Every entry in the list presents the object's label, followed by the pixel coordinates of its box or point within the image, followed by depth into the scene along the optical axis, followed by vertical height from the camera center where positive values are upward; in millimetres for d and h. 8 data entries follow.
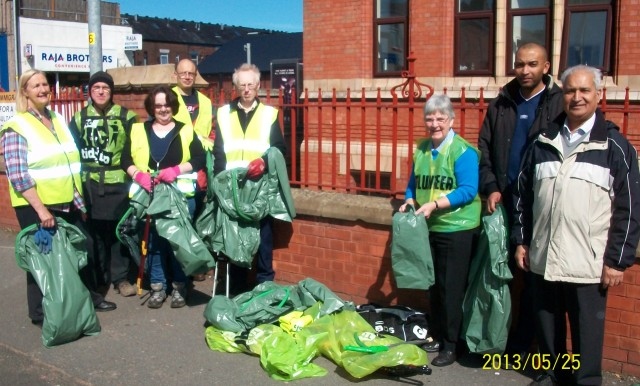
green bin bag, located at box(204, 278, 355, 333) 5043 -1333
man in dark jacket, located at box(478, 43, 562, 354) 4273 -49
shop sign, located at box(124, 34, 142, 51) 28991 +3246
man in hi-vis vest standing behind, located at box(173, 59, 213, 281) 6301 +137
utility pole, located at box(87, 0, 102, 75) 8141 +955
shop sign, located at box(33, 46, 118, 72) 28422 +2453
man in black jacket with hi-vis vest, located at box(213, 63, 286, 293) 5500 -83
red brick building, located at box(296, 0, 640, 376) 6062 +1021
